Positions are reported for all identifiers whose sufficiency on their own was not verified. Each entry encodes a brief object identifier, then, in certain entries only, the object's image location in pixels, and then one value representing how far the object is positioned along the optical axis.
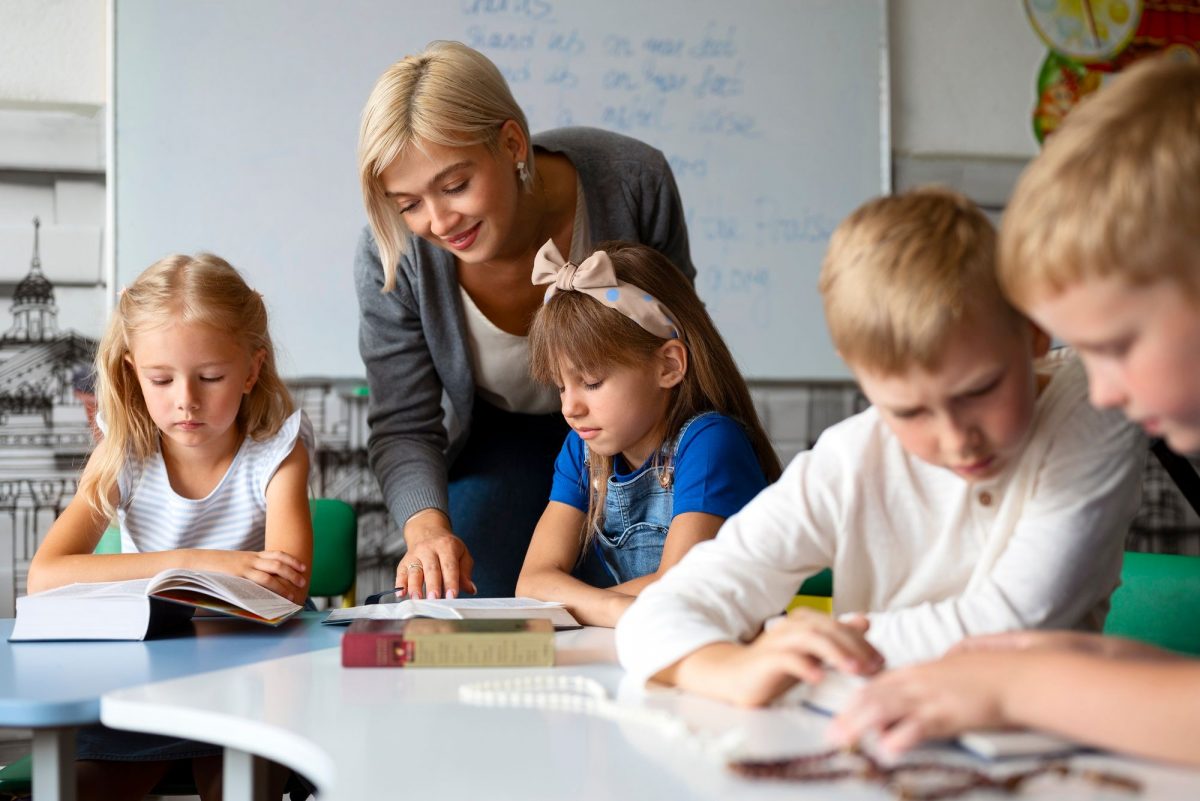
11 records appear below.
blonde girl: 1.65
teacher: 1.68
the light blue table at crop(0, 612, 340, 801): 0.98
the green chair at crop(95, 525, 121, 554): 1.84
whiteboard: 2.80
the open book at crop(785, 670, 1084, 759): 0.67
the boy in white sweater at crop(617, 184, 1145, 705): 0.88
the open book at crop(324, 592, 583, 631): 1.23
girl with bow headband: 1.58
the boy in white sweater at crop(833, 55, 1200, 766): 0.67
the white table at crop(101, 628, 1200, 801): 0.66
